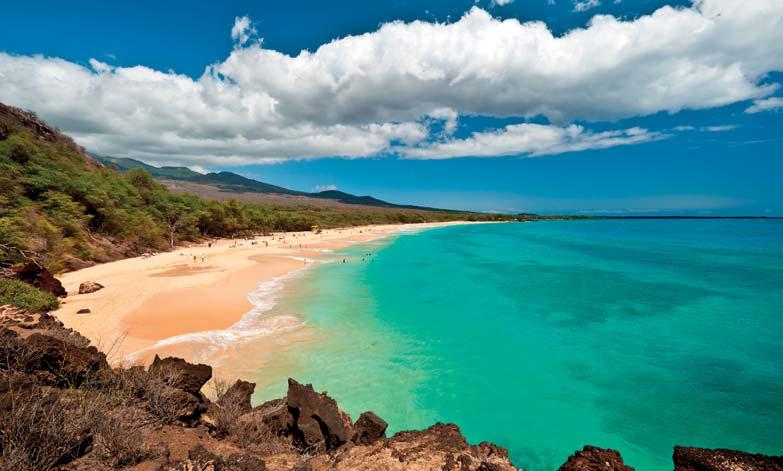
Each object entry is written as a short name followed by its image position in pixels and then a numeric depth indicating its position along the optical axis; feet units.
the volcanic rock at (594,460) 15.85
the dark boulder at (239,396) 22.07
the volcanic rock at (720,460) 14.14
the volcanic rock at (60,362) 19.49
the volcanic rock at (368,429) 20.45
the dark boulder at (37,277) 54.85
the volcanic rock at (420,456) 17.53
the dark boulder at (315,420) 19.94
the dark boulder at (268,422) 20.43
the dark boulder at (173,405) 18.86
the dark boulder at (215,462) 14.43
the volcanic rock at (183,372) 21.47
